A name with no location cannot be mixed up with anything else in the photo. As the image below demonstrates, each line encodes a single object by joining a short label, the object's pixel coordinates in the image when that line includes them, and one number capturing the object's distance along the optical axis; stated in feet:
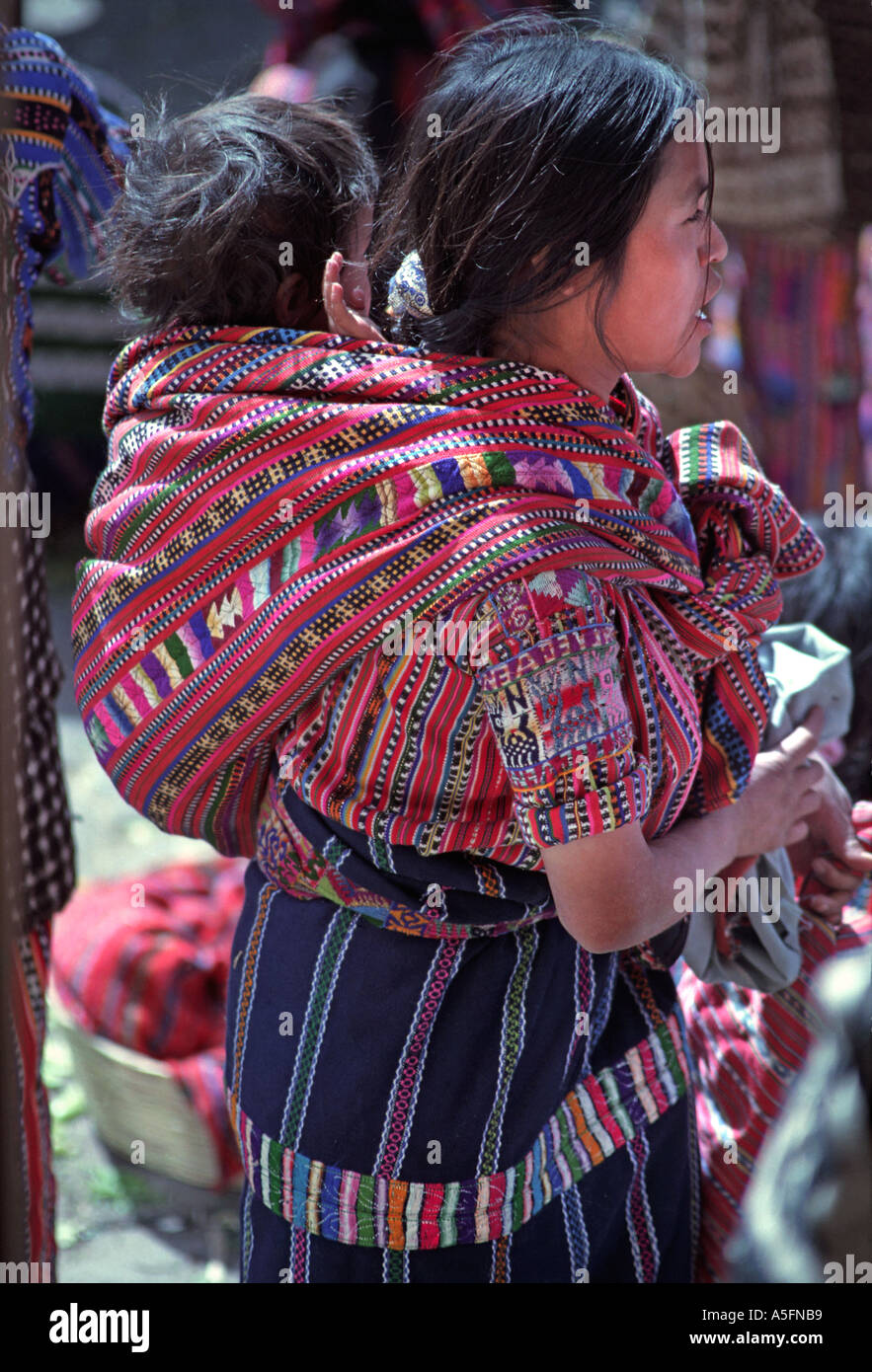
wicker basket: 8.80
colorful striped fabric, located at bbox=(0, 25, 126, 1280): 5.33
